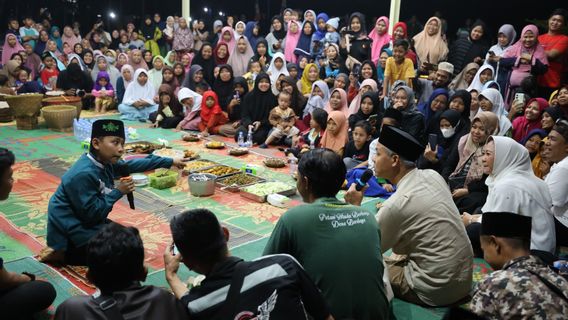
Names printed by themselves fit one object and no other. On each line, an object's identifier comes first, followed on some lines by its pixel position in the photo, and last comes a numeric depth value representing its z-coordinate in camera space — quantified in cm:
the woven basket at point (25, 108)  750
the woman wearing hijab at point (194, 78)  884
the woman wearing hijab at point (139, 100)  905
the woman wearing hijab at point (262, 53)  950
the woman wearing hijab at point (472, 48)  722
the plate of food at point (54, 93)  852
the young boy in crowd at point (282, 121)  727
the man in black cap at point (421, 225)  269
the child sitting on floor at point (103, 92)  958
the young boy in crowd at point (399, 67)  711
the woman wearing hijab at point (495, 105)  572
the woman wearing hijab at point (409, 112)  595
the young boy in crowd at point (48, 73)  995
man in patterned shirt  177
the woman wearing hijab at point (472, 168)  462
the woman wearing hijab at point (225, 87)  864
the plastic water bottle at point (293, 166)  580
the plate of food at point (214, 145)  681
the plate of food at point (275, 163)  601
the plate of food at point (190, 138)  725
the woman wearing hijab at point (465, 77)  694
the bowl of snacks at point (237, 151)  657
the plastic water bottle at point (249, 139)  720
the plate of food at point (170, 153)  604
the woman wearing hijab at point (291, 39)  969
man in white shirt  375
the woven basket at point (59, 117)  750
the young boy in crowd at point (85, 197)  315
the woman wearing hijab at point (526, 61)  641
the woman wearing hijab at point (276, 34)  1021
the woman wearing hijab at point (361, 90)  701
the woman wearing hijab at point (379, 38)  833
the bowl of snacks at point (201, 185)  487
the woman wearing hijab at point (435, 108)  606
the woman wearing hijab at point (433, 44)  746
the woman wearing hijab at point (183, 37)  1132
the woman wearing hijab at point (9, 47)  1059
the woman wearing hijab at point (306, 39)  930
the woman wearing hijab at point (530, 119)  563
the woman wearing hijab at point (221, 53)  966
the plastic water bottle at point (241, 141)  714
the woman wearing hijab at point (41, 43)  1128
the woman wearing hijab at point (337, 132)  620
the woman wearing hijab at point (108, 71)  1016
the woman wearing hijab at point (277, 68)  866
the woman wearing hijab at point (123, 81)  986
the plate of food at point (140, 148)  624
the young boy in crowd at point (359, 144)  583
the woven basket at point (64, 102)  798
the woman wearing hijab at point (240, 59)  978
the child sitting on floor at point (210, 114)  796
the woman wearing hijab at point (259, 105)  770
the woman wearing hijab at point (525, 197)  334
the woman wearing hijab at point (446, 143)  555
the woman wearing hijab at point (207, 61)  957
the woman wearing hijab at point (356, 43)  830
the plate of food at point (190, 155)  605
